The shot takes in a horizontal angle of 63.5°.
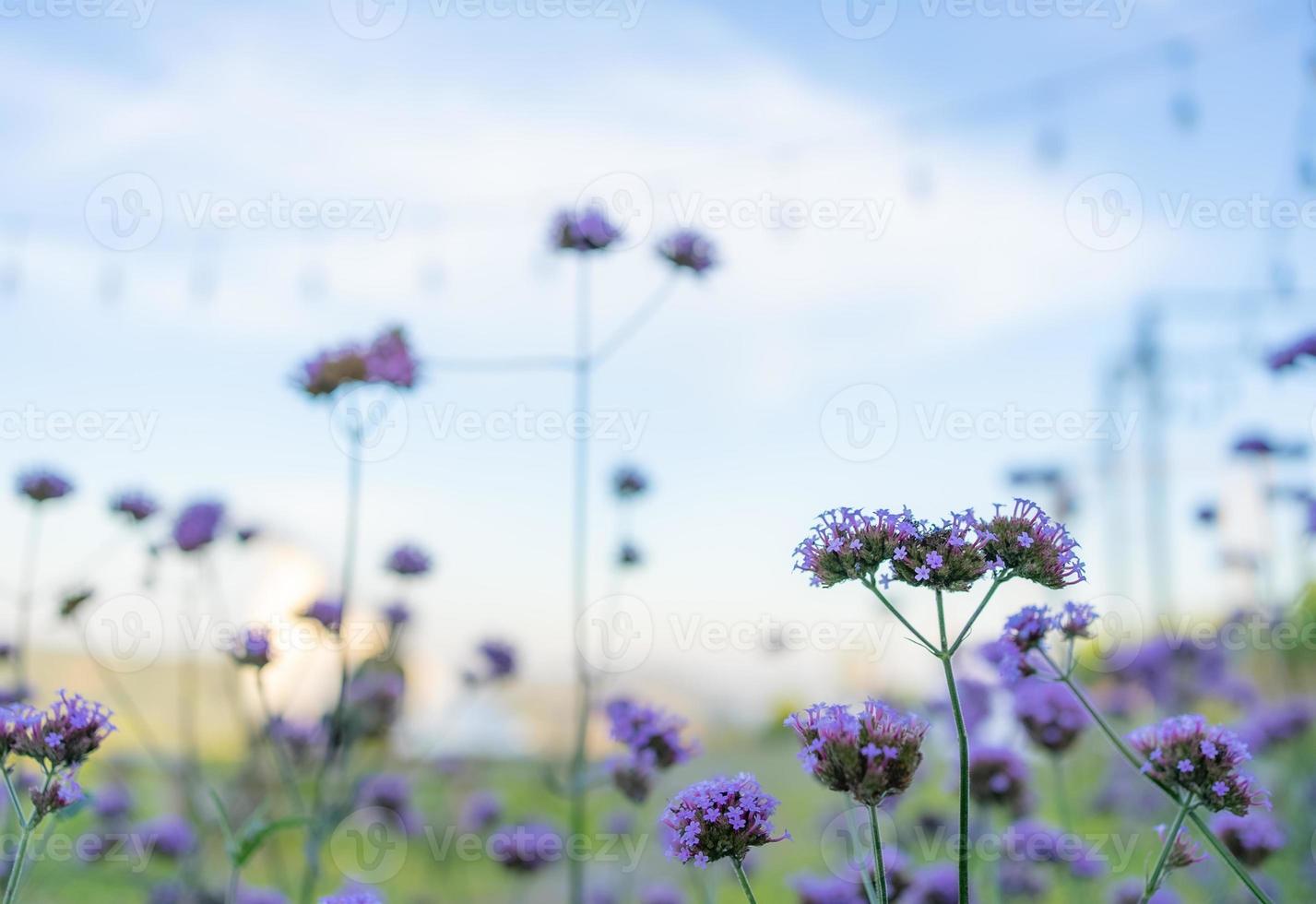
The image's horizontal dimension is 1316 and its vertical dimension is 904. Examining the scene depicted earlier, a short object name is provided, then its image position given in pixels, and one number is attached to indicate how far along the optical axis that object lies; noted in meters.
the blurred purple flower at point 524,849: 4.45
